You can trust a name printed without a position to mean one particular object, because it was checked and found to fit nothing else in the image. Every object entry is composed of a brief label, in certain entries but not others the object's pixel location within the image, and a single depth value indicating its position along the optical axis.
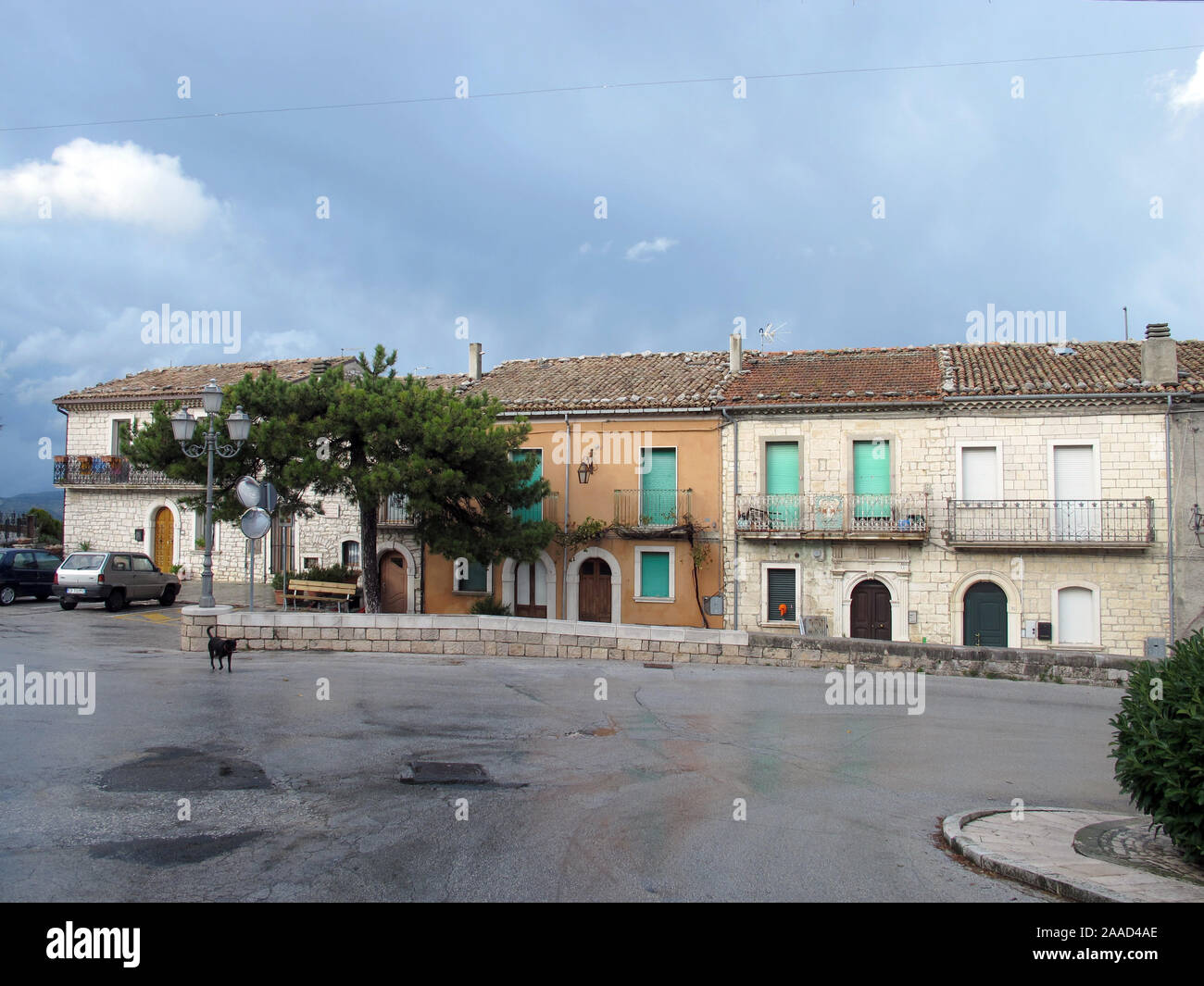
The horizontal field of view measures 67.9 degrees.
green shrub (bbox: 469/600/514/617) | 24.11
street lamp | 15.53
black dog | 12.97
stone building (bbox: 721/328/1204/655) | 22.05
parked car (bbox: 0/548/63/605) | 24.39
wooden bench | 24.25
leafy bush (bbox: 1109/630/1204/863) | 5.18
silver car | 23.02
